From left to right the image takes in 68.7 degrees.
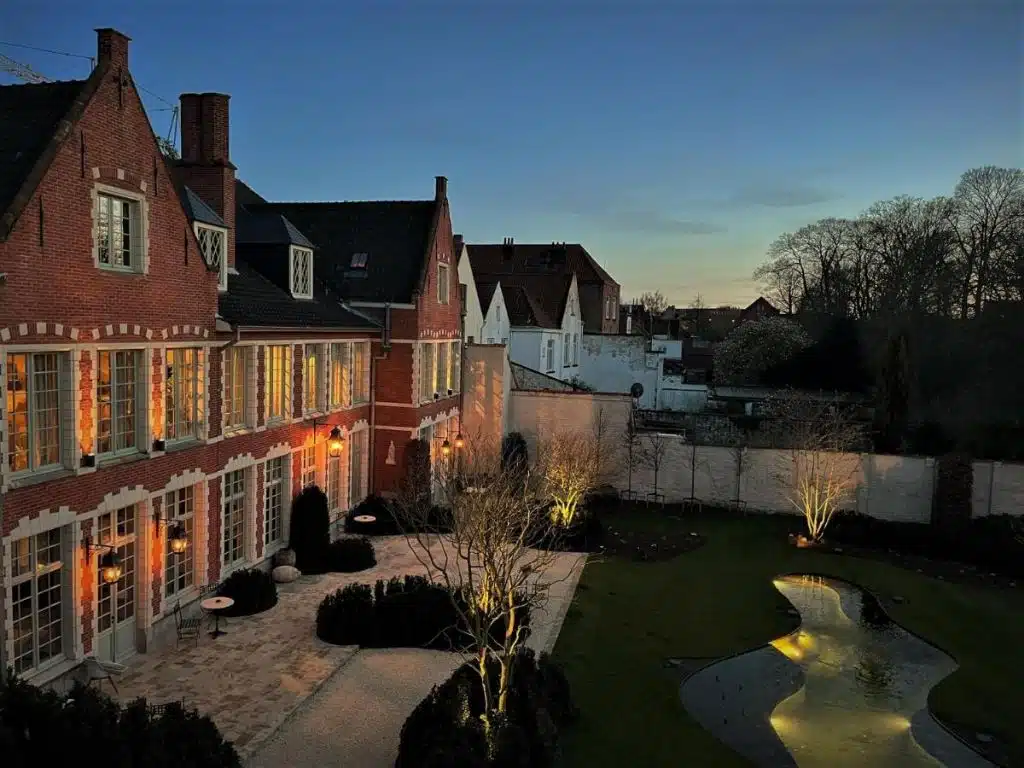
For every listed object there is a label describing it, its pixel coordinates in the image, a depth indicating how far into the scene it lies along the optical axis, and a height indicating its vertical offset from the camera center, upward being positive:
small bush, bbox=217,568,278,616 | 14.46 -5.11
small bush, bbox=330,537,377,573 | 17.33 -5.23
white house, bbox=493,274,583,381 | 38.50 +0.74
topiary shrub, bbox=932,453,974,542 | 21.20 -4.18
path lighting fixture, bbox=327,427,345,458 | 18.67 -2.79
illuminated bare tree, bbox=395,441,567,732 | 9.46 -3.12
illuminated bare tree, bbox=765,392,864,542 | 21.38 -3.85
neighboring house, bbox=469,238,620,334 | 49.91 +4.79
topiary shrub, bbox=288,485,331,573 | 17.17 -4.70
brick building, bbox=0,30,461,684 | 9.95 -0.75
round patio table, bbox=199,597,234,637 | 12.89 -4.79
